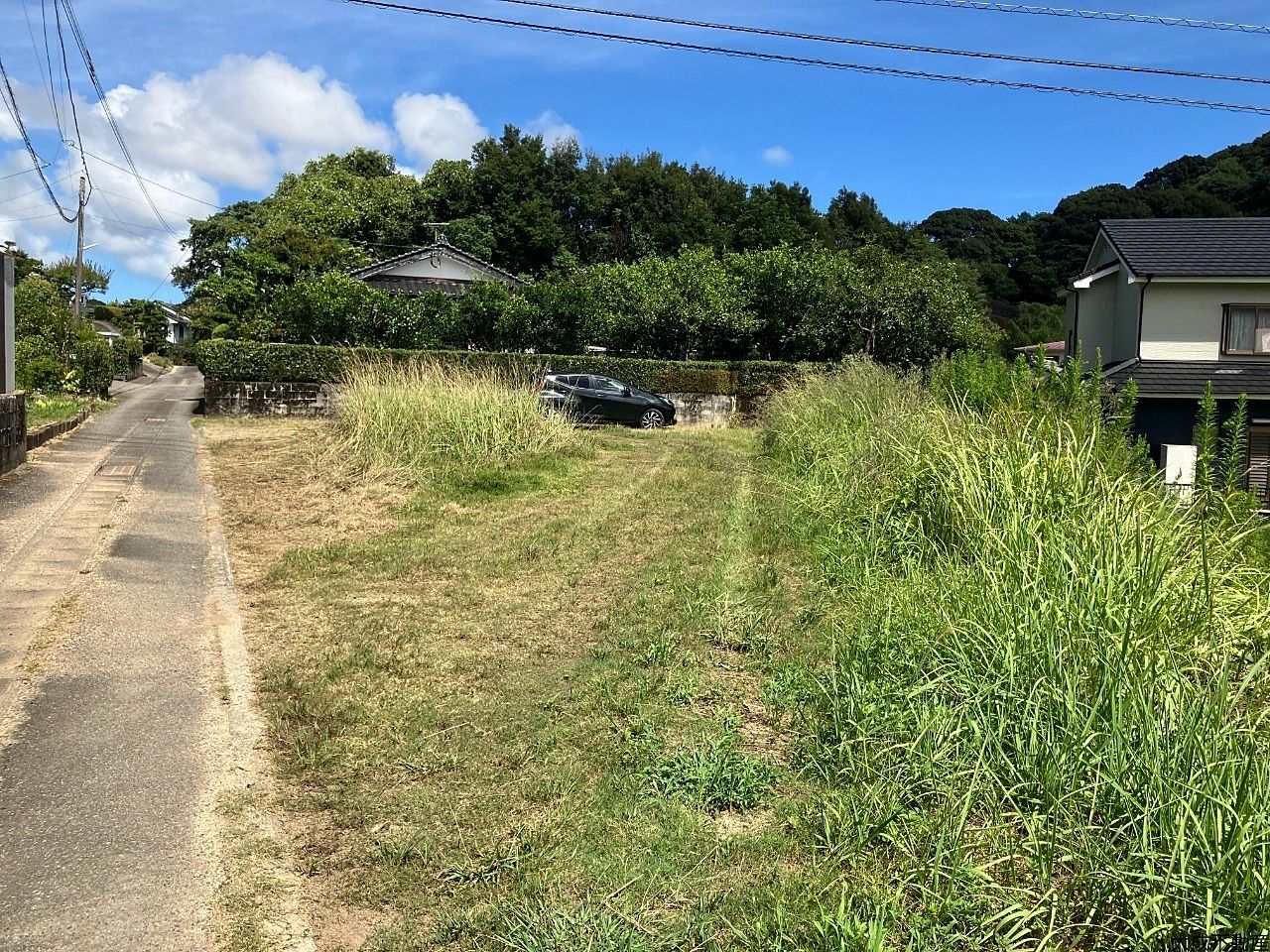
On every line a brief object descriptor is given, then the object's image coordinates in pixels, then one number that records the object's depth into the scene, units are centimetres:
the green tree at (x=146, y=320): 6047
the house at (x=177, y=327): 7191
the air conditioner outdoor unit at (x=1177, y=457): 2055
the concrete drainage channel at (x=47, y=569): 508
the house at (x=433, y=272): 3606
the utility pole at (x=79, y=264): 3703
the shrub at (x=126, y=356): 3597
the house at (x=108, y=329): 5069
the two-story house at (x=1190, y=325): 2181
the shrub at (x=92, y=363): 2311
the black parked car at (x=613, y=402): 2197
